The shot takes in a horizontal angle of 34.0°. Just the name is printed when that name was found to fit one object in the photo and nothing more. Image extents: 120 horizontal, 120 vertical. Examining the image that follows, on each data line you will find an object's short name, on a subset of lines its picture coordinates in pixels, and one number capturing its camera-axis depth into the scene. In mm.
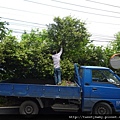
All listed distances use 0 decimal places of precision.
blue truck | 7027
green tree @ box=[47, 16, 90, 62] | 11195
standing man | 8410
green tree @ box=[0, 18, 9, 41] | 10336
